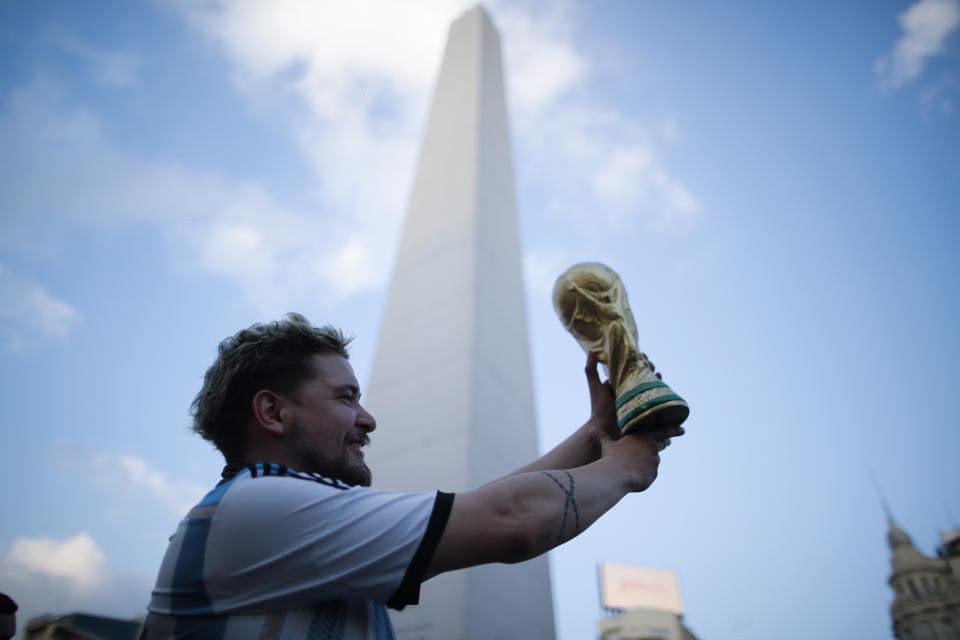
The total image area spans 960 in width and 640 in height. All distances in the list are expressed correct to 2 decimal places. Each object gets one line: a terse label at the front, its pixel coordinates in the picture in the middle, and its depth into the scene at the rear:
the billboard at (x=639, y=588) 24.66
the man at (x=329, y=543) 0.66
